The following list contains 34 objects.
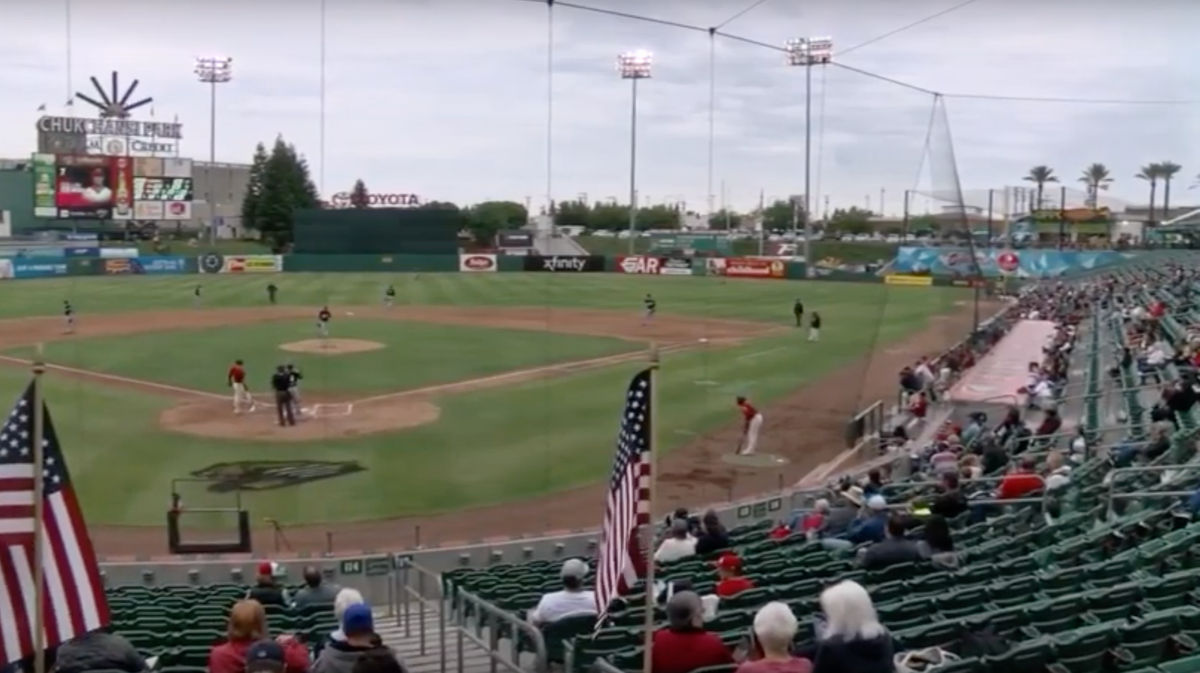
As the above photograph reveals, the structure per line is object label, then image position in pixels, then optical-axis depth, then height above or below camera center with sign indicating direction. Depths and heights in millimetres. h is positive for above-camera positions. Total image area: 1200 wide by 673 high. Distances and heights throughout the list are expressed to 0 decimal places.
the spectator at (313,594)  8961 -2611
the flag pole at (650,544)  5180 -1407
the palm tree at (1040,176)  91250 +6615
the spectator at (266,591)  8781 -2536
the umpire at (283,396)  21969 -2735
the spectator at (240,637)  5289 -1730
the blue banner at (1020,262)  46144 -112
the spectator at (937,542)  8398 -2026
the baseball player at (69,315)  30266 -1861
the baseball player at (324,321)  30594 -1898
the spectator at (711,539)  11055 -2628
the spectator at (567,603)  7422 -2180
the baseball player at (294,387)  22256 -2612
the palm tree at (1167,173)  96000 +7272
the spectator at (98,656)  5711 -1975
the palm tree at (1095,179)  105312 +7320
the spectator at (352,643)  5008 -1660
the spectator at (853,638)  4254 -1347
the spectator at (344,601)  5512 -1680
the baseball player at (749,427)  21438 -3085
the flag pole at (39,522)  5414 -1300
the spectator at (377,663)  4301 -1494
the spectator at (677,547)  10547 -2582
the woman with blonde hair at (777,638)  4449 -1425
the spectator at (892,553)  8180 -2012
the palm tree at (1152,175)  97812 +7265
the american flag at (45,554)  5582 -1471
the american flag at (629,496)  6098 -1239
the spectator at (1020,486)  11438 -2150
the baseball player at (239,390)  23297 -2816
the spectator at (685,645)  5340 -1745
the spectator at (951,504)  10250 -2129
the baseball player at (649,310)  40625 -1915
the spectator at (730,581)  7879 -2163
